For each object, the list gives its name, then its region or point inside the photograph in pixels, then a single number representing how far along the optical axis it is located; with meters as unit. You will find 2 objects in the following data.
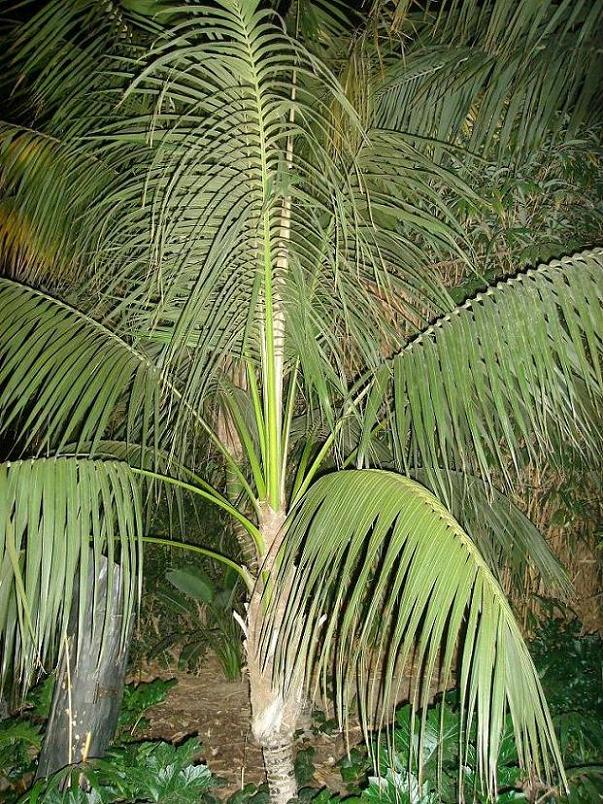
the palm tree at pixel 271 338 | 1.19
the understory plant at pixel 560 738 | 1.99
